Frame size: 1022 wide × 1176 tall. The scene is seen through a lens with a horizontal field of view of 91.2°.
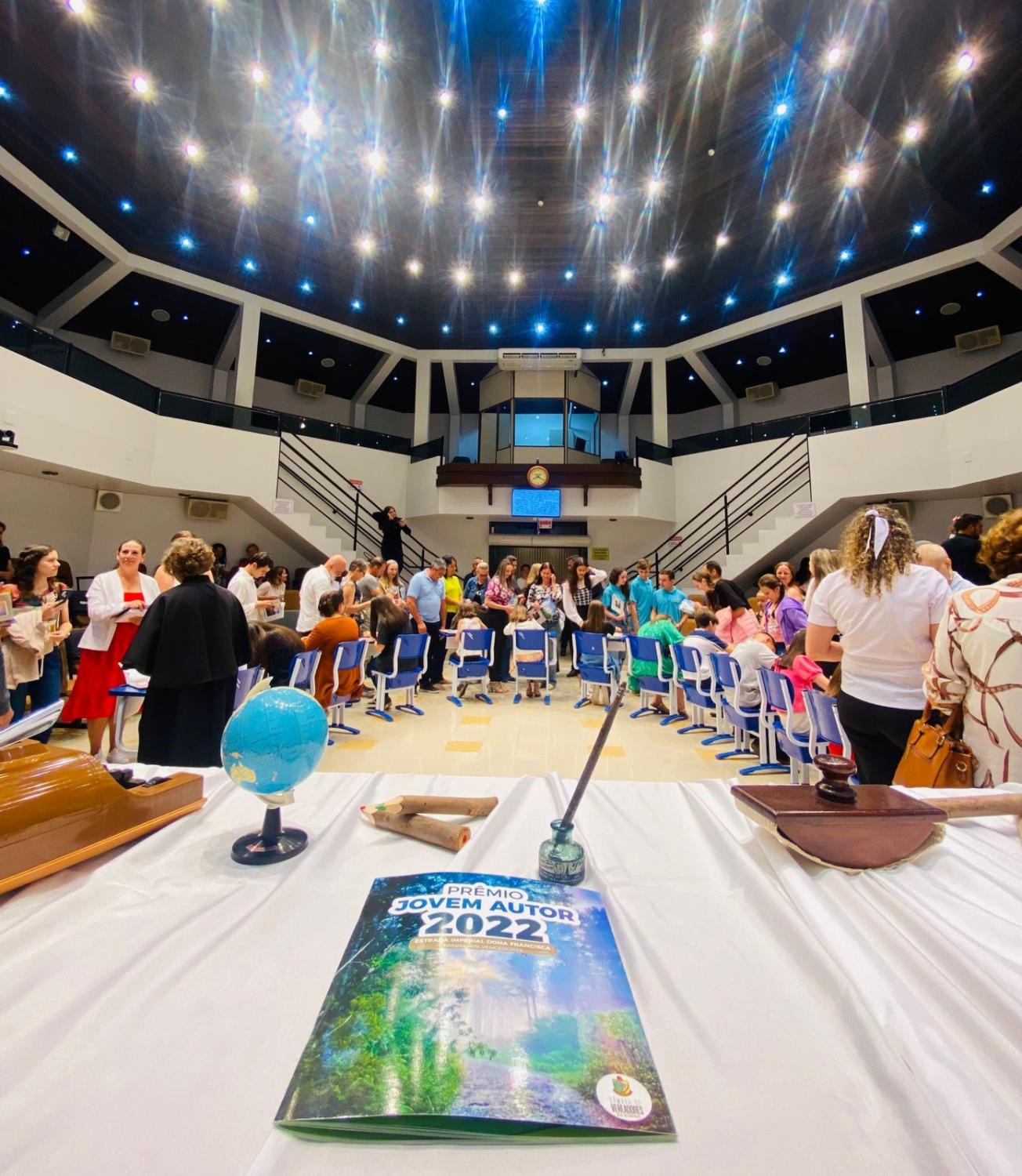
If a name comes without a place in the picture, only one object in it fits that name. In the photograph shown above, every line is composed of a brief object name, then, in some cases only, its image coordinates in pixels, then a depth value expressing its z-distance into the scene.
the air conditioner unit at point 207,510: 9.93
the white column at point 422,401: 11.81
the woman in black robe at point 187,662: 2.16
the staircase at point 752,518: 9.23
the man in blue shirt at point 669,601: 5.95
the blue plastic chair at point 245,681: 3.16
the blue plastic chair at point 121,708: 2.85
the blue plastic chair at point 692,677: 4.12
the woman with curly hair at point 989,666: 1.27
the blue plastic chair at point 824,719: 2.48
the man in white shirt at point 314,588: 5.07
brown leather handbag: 1.35
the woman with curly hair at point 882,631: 1.75
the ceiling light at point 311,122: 6.47
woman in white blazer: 3.11
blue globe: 0.78
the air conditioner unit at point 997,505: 7.95
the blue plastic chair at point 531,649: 5.30
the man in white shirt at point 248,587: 4.73
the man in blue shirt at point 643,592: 6.45
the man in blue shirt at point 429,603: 5.74
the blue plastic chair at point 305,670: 3.64
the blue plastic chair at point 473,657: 5.27
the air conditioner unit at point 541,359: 11.28
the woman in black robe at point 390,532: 9.05
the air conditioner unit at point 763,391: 12.59
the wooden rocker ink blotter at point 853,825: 0.76
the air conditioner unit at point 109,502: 9.34
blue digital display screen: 10.75
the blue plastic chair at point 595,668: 5.08
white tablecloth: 0.38
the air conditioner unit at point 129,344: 10.50
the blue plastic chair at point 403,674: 4.66
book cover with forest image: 0.39
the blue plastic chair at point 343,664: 4.15
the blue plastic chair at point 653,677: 4.67
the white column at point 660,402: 11.59
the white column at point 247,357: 9.59
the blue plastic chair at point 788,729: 2.84
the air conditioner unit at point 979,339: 9.70
